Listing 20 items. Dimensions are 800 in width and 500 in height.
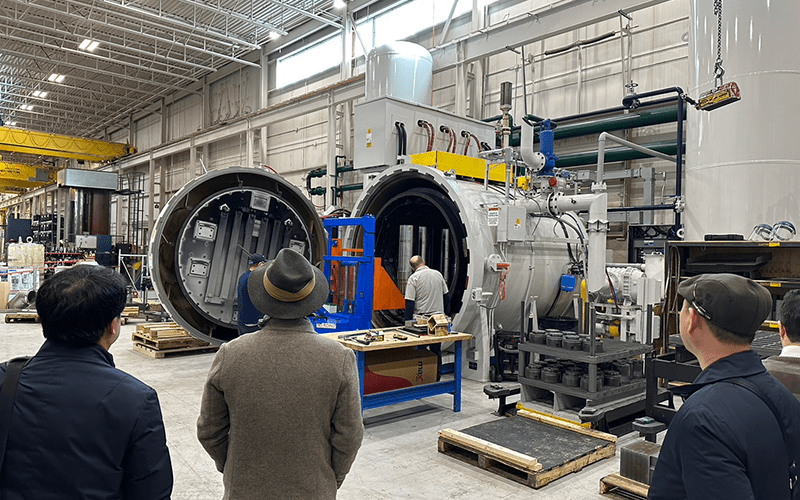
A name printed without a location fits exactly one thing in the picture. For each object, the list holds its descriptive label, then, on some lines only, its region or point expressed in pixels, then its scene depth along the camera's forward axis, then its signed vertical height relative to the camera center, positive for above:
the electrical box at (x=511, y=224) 5.96 +0.28
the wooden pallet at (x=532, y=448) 3.46 -1.30
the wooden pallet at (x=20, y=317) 9.63 -1.26
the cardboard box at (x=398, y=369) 4.61 -1.00
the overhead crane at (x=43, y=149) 17.62 +3.08
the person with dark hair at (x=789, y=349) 2.01 -0.35
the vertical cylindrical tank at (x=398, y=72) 8.45 +2.63
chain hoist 4.59 +1.29
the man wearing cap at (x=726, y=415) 1.21 -0.35
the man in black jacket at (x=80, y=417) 1.28 -0.39
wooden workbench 4.36 -1.11
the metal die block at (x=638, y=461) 3.20 -1.18
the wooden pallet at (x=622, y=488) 3.12 -1.31
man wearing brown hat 1.68 -0.47
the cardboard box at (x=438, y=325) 4.82 -0.64
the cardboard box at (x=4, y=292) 11.25 -0.99
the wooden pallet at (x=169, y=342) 7.08 -1.22
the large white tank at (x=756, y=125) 5.23 +1.21
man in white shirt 6.11 -0.46
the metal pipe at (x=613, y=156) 8.06 +1.47
